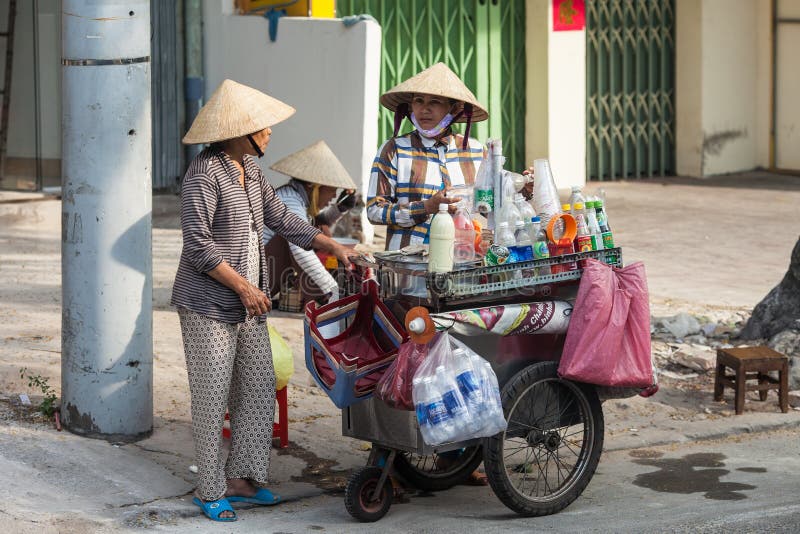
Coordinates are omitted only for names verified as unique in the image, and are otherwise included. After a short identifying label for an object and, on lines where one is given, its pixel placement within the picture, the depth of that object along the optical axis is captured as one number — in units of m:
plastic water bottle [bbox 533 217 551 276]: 8.68
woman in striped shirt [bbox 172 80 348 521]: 8.48
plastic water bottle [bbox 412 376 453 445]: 8.05
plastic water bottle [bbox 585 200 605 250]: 9.02
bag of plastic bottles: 8.06
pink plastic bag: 8.59
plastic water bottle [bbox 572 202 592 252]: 8.93
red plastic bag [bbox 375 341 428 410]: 8.18
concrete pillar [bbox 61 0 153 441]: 9.58
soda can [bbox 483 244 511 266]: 8.49
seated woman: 12.59
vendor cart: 8.41
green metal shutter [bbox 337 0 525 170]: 21.73
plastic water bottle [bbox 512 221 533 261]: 8.68
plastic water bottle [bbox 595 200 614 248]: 9.12
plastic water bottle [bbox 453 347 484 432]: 8.13
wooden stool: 11.66
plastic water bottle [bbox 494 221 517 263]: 8.65
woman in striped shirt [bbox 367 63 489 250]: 9.62
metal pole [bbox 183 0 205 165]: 20.67
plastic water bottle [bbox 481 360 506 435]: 8.18
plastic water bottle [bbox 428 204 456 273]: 8.16
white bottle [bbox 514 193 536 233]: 8.82
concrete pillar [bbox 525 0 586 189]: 23.17
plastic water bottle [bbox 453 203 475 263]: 8.55
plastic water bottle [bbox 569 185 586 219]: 9.04
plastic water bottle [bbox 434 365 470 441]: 8.06
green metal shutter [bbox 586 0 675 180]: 24.64
